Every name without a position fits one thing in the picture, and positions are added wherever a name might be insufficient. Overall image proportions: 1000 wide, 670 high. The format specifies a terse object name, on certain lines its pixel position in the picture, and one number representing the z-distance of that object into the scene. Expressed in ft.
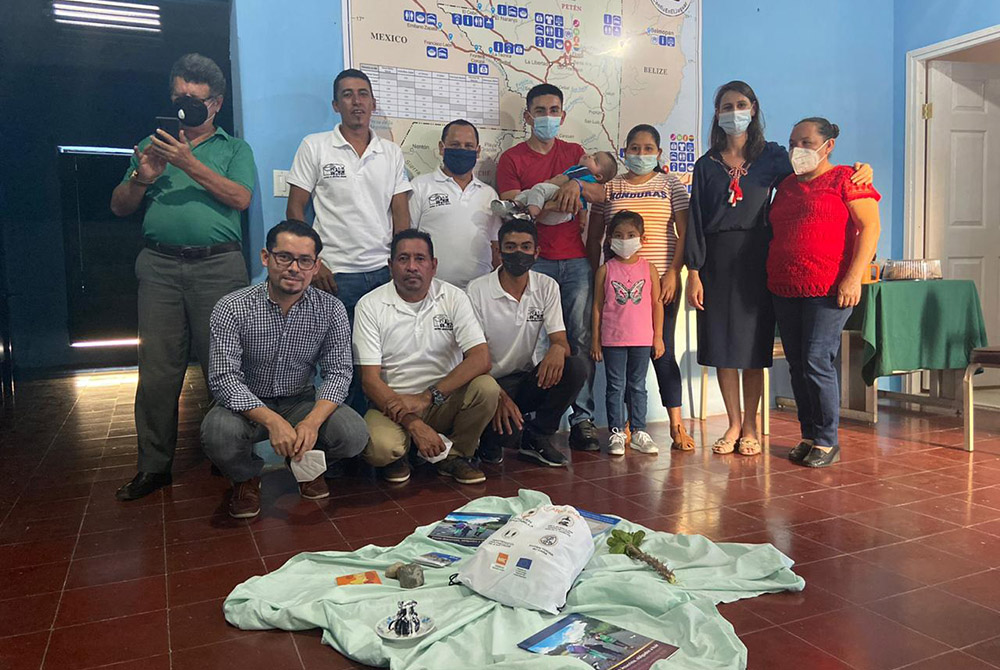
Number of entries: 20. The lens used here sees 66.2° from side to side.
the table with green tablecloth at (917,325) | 12.97
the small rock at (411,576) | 6.48
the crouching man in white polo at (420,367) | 9.88
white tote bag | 5.97
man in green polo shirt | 9.89
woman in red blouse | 10.31
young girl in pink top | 11.57
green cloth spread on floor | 5.33
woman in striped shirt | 11.89
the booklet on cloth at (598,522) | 7.88
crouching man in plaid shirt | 8.68
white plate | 5.51
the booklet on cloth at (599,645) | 5.19
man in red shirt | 12.00
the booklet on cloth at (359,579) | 6.58
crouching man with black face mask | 10.84
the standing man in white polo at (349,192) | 10.77
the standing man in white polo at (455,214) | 11.60
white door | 16.05
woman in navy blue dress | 11.06
